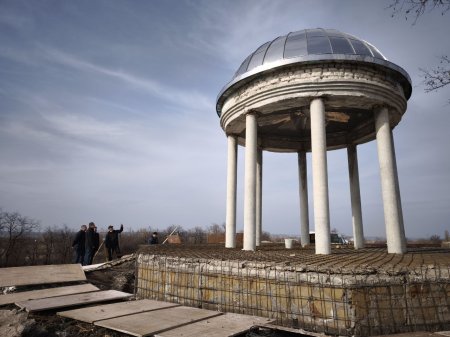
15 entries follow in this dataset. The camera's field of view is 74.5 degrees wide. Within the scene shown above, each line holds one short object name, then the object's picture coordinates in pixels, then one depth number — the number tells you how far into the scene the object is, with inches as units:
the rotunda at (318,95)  402.6
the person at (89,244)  552.4
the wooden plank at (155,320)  156.3
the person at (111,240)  615.5
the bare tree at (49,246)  1681.8
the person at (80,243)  551.8
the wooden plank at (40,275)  319.0
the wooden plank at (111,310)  188.5
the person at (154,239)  729.1
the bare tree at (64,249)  1707.7
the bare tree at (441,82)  256.2
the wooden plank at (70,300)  220.1
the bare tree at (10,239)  1581.0
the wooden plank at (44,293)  250.4
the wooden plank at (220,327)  150.6
